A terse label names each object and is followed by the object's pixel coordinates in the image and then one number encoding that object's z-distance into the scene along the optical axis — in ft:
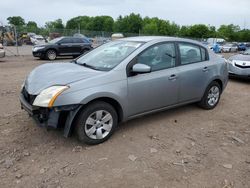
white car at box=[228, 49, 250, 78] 21.27
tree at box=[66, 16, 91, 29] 247.18
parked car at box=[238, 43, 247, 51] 99.47
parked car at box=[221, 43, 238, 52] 82.98
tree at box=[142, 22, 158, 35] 180.32
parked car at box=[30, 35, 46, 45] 74.51
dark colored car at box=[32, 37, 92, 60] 36.00
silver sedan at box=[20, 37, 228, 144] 8.36
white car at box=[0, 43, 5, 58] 32.90
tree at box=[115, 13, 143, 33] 205.49
